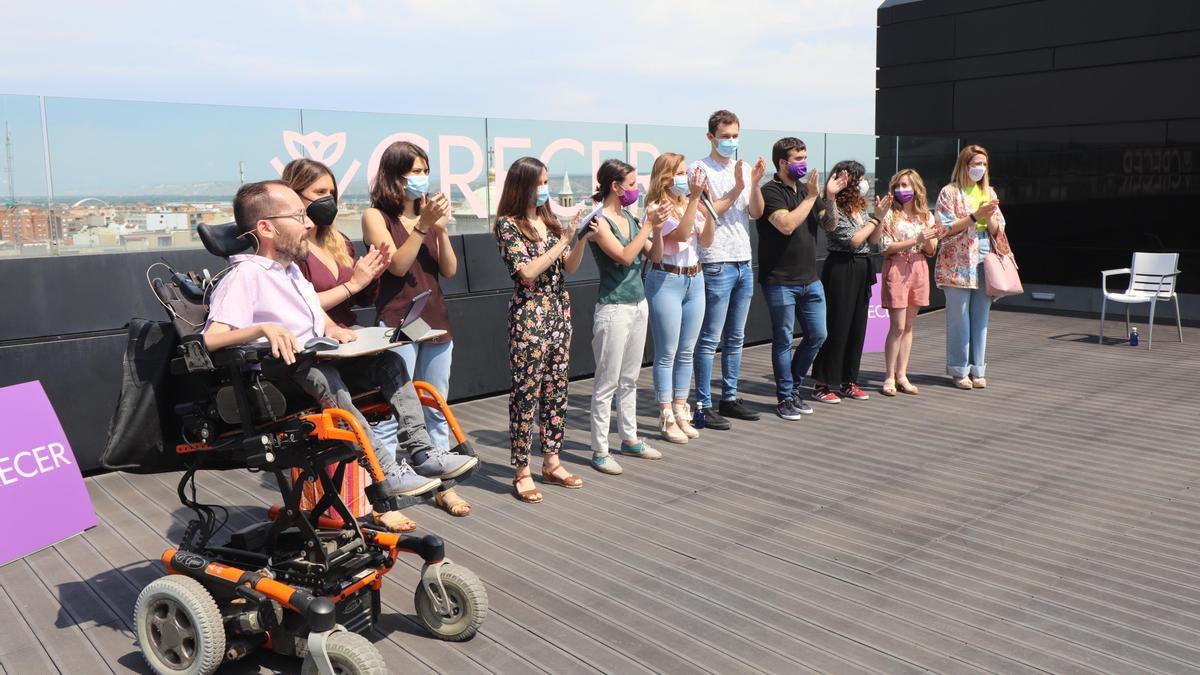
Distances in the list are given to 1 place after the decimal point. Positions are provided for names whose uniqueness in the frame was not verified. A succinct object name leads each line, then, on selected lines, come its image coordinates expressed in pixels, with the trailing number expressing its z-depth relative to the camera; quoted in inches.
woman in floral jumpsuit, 181.2
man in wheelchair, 115.9
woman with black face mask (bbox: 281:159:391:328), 145.9
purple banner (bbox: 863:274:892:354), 315.0
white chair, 354.2
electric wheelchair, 113.9
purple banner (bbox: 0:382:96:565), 168.7
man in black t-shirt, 245.6
